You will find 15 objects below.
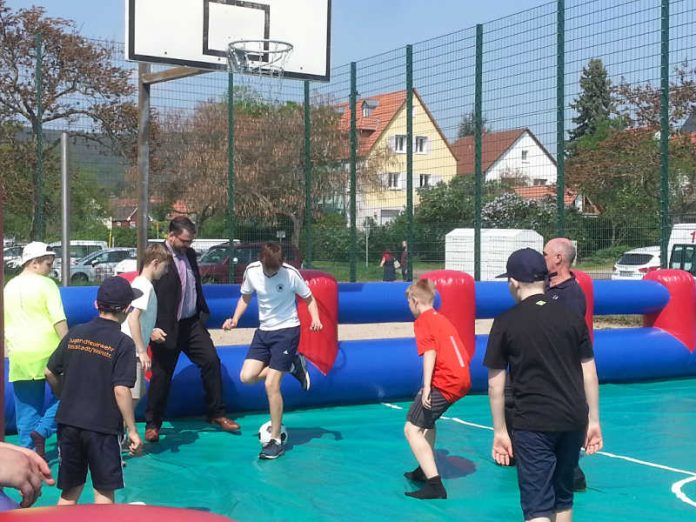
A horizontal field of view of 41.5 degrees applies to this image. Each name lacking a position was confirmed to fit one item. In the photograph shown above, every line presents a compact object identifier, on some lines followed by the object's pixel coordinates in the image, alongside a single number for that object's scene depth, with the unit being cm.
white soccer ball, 732
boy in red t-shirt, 610
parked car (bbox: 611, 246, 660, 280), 1302
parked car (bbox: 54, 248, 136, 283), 1750
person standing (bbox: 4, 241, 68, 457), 671
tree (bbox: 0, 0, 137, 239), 1394
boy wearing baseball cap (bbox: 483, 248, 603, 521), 450
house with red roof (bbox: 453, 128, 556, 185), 1279
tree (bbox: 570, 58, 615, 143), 1270
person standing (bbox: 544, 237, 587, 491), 620
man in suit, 784
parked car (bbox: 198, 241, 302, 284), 1474
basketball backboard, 916
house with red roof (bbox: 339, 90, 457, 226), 1398
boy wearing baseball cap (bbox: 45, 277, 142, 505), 488
